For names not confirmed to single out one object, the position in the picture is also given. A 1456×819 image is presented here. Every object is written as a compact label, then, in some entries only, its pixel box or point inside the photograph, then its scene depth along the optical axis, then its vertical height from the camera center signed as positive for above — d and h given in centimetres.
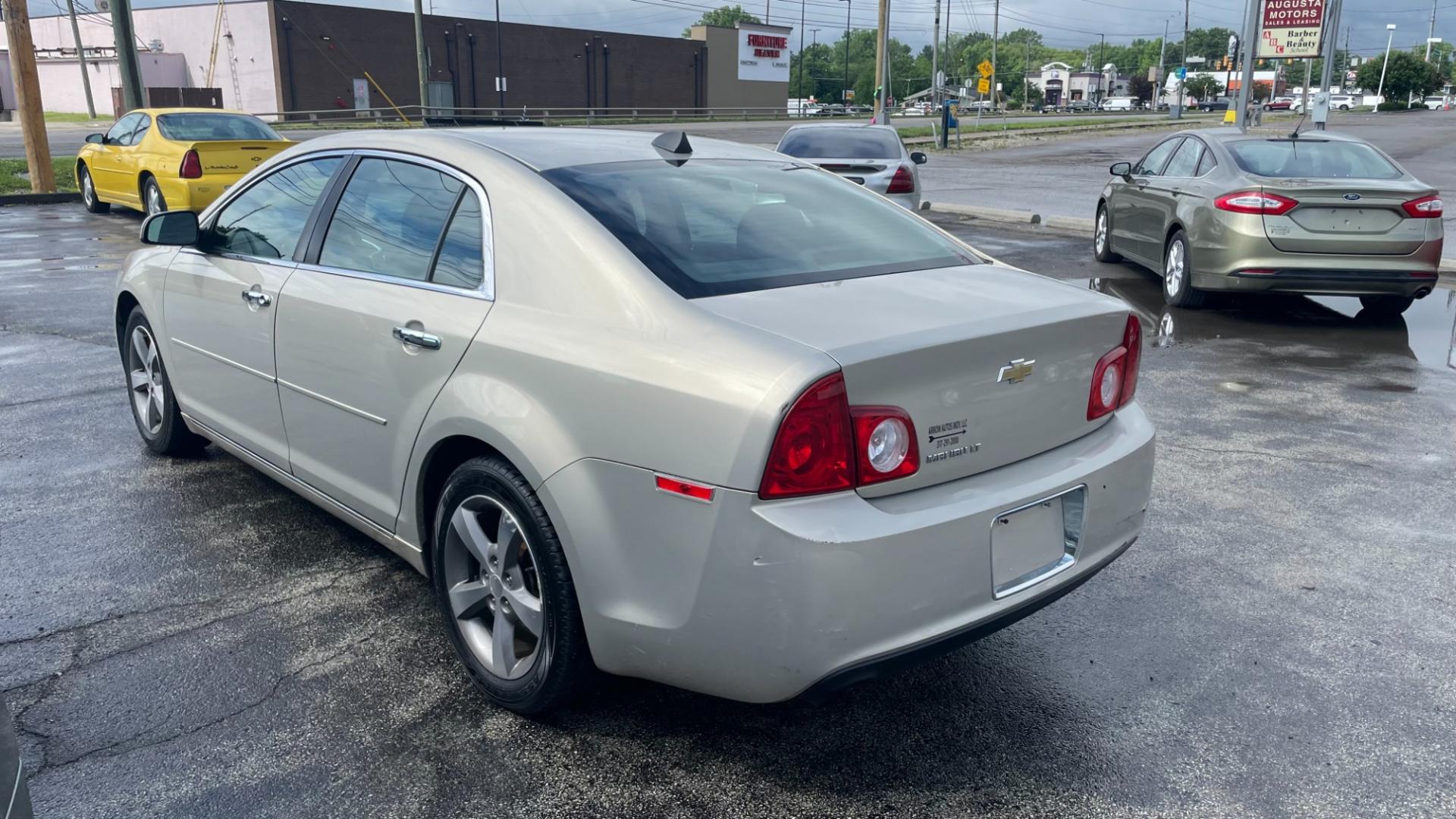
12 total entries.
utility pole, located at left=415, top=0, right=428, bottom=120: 3494 +50
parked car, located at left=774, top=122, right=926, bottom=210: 1390 -91
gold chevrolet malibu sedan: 260 -81
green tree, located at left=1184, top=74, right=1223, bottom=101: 11700 -72
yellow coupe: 1399 -92
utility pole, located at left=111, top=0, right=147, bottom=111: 1778 +36
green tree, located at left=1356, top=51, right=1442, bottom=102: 9344 +25
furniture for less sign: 8200 +184
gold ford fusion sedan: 856 -105
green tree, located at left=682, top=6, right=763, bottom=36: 13675 +752
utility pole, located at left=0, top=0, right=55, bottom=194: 1720 -16
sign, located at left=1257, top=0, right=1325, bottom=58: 2933 +129
